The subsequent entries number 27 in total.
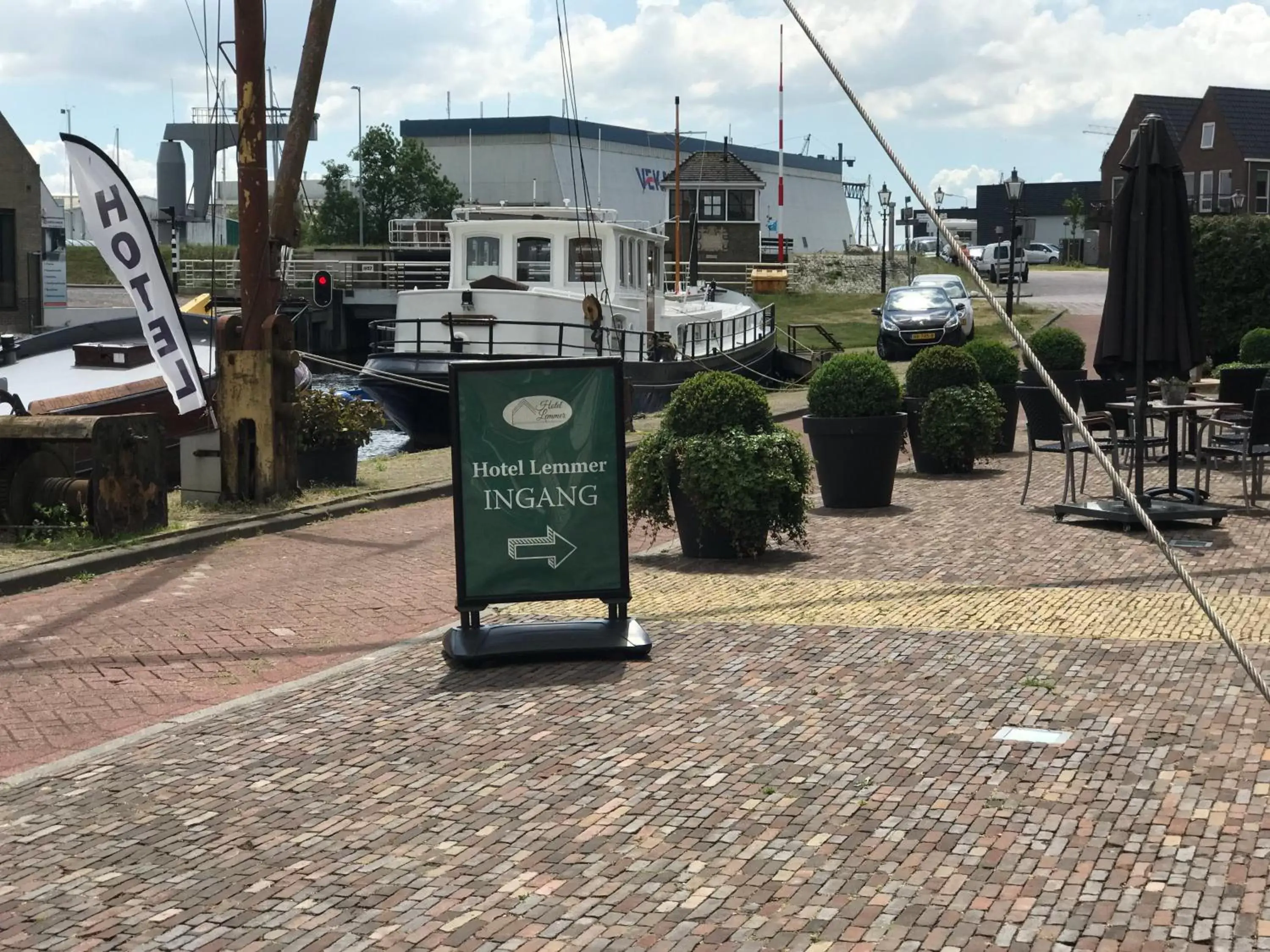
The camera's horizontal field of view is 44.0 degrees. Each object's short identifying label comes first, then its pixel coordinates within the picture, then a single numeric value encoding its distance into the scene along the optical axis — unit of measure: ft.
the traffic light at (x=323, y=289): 66.69
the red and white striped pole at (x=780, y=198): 215.72
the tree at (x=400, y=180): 216.13
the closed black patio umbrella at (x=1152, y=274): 34.83
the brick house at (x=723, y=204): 226.58
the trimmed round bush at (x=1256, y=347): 60.18
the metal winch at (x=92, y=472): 35.35
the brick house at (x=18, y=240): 164.45
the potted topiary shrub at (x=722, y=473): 32.42
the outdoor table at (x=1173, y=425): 37.11
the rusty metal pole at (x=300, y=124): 44.55
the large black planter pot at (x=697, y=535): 33.24
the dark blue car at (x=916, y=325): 108.27
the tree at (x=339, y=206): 226.38
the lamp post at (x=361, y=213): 214.69
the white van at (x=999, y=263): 172.45
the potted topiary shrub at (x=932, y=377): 45.98
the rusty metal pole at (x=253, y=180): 41.47
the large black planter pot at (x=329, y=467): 46.37
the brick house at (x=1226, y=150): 224.12
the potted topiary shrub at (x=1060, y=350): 58.95
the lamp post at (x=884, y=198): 176.96
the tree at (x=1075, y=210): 275.80
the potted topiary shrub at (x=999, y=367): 52.21
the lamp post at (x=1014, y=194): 108.88
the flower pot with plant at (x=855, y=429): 39.78
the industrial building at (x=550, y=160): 226.99
